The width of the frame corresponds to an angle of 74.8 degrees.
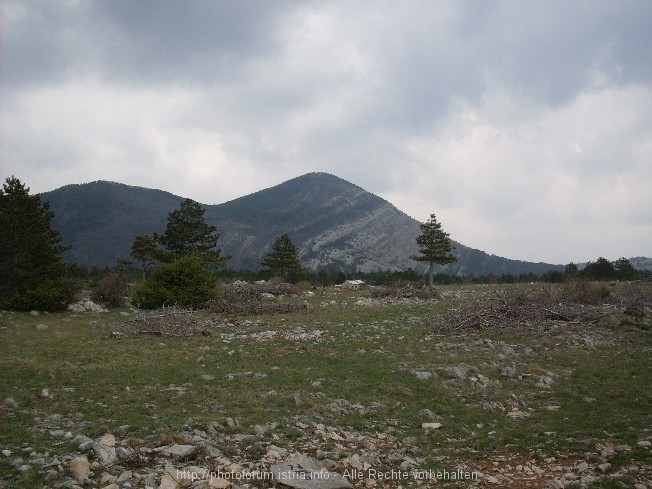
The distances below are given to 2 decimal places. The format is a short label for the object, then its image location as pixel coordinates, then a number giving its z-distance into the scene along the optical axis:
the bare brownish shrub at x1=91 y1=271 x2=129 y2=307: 25.77
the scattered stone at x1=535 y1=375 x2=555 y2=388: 10.14
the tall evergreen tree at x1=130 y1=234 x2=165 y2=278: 45.19
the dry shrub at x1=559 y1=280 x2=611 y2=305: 24.41
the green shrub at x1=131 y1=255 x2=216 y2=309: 25.06
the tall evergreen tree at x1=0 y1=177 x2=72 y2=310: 21.41
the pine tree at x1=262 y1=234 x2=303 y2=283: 52.78
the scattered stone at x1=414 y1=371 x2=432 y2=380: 10.36
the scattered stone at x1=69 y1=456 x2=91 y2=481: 5.10
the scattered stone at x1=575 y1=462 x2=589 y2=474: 5.77
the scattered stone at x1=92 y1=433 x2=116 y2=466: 5.48
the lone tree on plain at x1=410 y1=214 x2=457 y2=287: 46.12
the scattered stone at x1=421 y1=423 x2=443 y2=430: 7.64
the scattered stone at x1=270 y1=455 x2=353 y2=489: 5.29
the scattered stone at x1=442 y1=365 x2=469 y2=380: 10.36
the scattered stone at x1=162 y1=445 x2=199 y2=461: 5.67
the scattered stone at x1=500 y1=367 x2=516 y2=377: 10.80
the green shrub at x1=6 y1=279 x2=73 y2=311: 21.16
